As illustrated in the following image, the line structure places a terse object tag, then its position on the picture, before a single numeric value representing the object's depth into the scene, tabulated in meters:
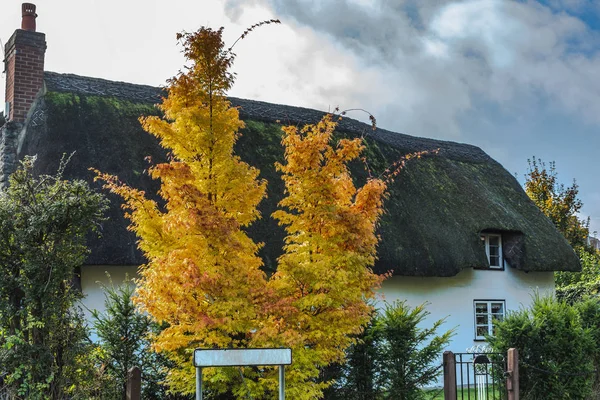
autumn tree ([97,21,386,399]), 8.90
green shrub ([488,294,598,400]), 12.80
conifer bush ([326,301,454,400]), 11.50
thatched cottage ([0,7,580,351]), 15.09
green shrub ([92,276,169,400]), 9.98
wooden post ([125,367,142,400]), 8.58
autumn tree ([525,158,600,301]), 31.01
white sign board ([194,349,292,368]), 7.99
